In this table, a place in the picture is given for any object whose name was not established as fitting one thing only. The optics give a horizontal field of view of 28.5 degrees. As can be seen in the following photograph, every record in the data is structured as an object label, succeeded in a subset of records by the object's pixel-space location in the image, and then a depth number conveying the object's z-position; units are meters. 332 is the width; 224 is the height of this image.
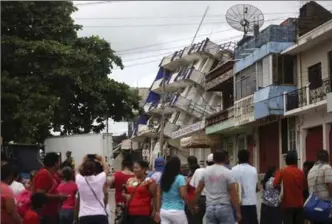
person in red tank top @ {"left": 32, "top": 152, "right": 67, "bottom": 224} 9.56
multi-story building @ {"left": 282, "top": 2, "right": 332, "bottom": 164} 26.38
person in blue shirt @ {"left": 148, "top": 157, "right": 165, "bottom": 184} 9.98
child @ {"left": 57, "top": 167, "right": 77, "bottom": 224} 10.73
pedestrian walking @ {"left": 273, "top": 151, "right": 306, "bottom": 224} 11.30
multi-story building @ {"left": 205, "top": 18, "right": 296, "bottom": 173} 29.92
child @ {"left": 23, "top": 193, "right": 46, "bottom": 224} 7.88
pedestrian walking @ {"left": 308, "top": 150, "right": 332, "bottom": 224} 10.62
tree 26.64
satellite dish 34.88
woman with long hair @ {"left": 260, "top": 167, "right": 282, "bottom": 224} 11.71
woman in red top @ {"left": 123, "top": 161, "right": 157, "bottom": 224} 9.78
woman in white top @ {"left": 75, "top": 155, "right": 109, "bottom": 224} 9.06
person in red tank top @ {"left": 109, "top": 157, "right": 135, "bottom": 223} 10.74
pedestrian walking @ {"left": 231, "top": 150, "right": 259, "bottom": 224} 11.36
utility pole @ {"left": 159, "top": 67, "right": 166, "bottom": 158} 47.06
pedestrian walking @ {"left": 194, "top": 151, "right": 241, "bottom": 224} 9.38
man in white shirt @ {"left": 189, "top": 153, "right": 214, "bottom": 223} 11.09
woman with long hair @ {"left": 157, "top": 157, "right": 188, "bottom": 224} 9.35
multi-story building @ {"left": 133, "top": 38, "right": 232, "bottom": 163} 52.88
